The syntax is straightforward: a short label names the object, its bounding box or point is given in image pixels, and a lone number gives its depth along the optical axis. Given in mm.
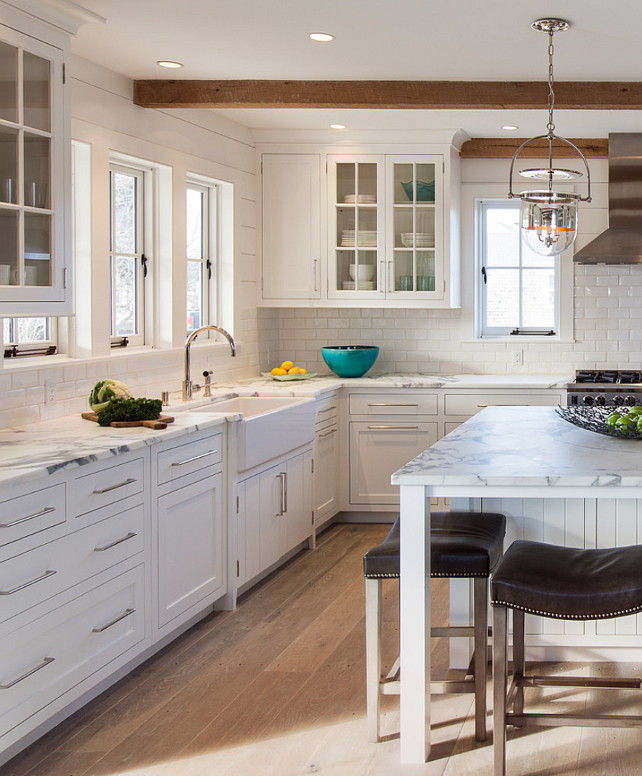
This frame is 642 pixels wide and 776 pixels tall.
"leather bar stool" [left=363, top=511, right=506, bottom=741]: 2977
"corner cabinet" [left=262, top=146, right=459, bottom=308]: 6355
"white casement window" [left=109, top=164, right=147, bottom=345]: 4953
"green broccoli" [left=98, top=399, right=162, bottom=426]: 3869
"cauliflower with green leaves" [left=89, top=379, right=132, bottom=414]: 3996
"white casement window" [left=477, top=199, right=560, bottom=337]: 6824
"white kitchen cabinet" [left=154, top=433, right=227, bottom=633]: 3734
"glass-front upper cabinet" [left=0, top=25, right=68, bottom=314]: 3305
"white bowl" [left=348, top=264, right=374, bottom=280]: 6402
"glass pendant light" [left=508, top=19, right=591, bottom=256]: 3359
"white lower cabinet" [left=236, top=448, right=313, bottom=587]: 4520
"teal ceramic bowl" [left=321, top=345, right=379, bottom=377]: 6391
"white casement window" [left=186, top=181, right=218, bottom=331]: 5871
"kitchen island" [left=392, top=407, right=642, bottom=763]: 2727
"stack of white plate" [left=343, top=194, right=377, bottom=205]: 6375
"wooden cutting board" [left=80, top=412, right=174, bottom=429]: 3799
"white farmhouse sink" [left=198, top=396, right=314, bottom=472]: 4461
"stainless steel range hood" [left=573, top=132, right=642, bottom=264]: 6203
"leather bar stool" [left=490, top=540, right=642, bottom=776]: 2598
